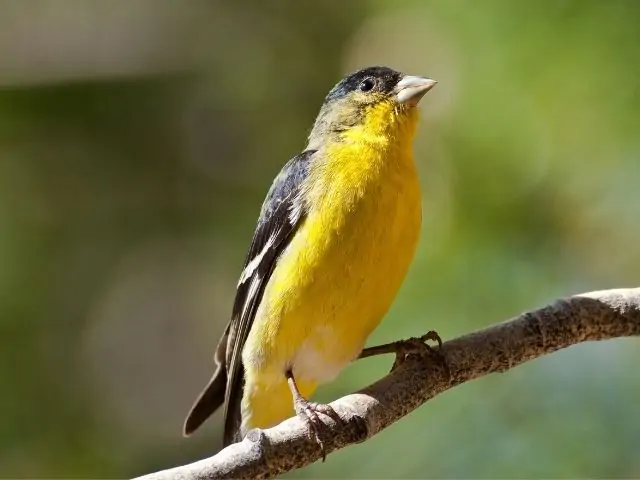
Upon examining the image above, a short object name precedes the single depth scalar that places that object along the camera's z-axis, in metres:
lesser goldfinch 4.94
